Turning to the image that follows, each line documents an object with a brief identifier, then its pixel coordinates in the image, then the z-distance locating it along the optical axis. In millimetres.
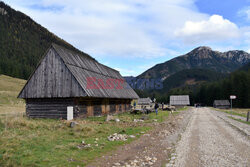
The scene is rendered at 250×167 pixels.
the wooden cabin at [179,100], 78488
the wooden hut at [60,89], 20828
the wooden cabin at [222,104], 88188
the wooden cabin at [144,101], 96969
